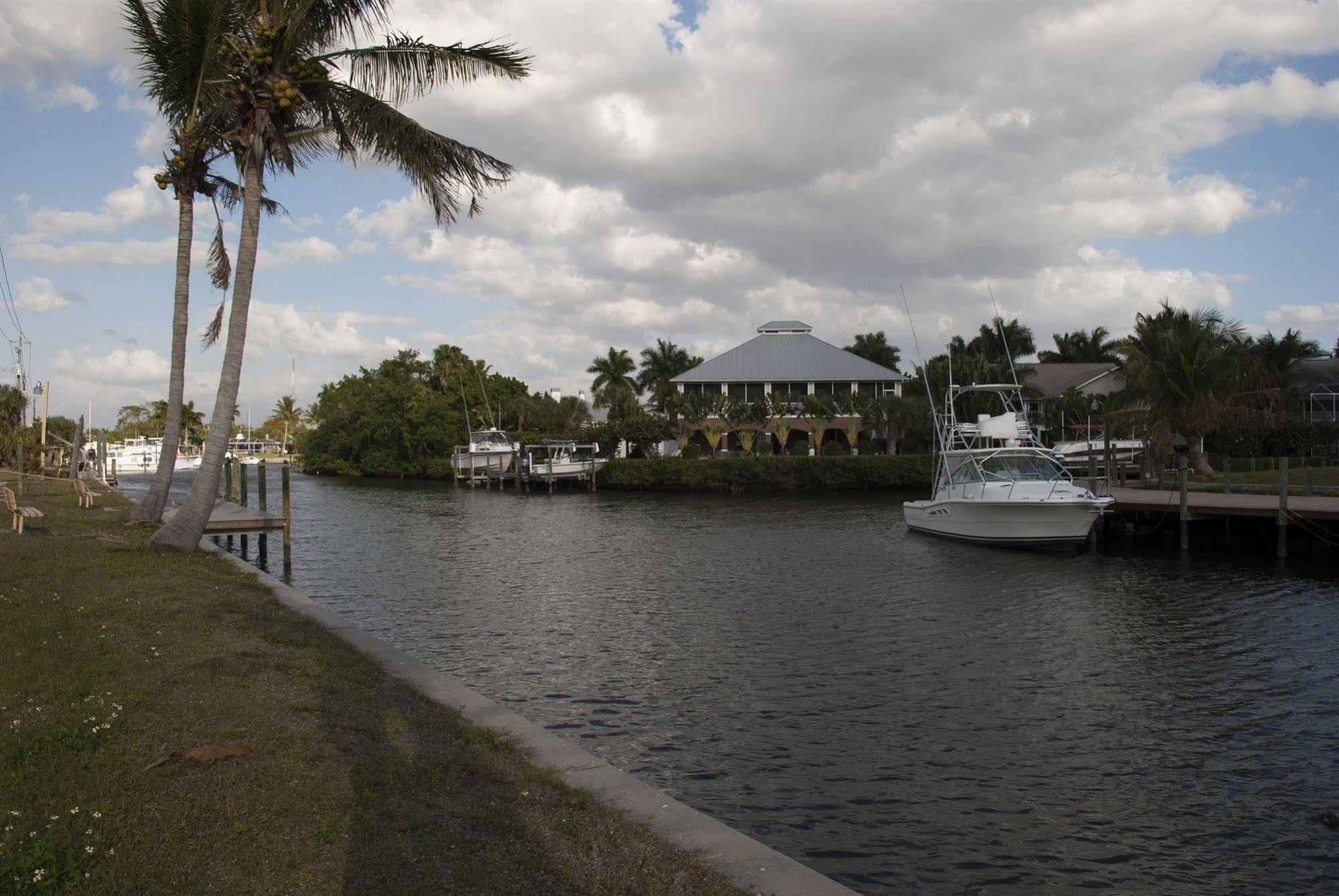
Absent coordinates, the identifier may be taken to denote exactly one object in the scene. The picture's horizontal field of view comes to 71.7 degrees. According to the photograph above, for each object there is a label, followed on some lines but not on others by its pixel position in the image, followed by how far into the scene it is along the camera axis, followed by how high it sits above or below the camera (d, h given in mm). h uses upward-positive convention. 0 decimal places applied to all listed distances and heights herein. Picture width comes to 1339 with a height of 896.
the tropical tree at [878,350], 98625 +11677
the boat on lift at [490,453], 72000 +669
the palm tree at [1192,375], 37031 +3302
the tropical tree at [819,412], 68500 +3514
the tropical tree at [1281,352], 49344 +5663
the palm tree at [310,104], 16531 +6497
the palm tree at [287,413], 162125 +8802
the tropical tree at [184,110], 17047 +7383
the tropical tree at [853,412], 68562 +3514
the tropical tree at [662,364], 96438 +10112
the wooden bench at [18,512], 18094 -943
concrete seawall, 5597 -2492
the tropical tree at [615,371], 96062 +9388
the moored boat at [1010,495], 27219 -1126
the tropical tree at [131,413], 178125 +9784
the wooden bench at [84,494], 28503 -927
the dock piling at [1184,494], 27656 -1130
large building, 72812 +6639
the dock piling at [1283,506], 24578 -1344
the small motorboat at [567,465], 64938 -289
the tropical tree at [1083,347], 87500 +10541
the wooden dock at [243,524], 22141 -1483
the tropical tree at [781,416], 68688 +3288
